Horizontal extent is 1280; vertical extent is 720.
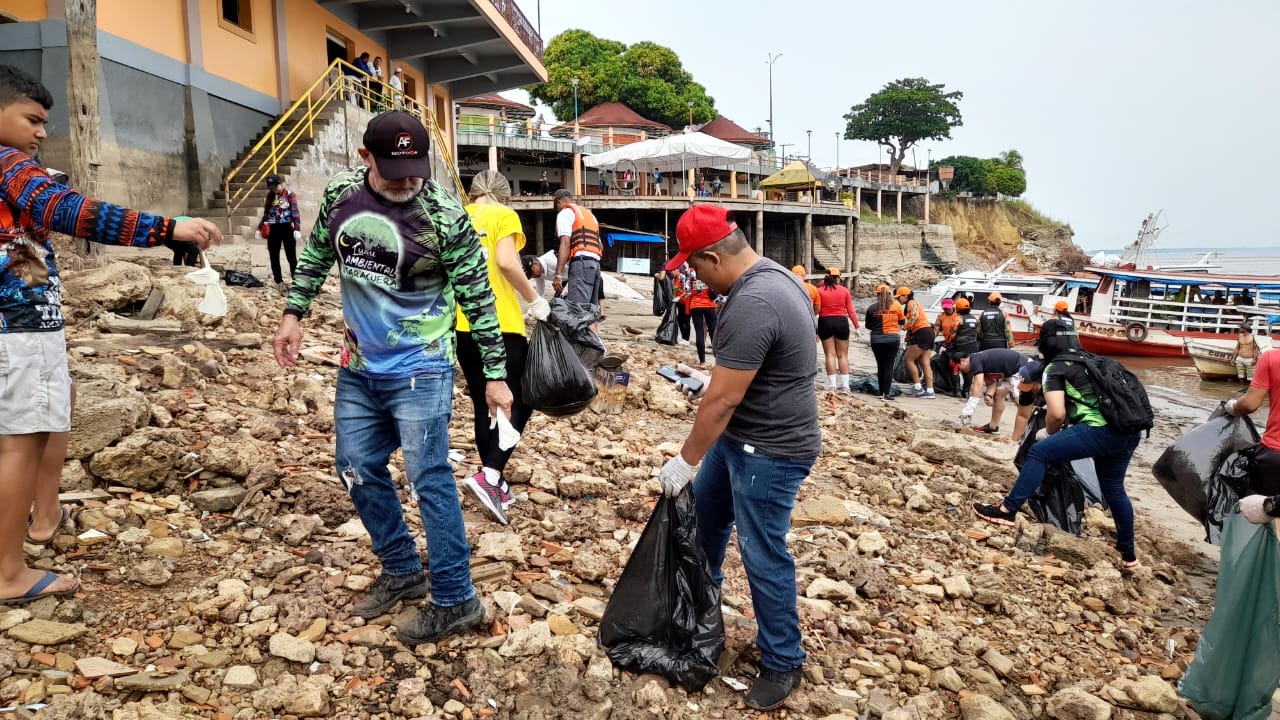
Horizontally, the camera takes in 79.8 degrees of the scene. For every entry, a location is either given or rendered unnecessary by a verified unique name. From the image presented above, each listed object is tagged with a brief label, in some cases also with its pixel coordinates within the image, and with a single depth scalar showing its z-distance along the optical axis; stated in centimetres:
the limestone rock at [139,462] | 345
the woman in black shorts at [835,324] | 1052
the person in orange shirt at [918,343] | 1073
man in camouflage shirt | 252
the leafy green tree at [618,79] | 4809
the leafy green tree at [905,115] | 6212
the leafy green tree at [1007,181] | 6538
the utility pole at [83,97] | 757
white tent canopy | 2772
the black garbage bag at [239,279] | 924
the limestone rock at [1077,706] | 284
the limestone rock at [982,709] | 273
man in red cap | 253
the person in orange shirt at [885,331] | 1015
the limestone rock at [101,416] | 348
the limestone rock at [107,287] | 660
